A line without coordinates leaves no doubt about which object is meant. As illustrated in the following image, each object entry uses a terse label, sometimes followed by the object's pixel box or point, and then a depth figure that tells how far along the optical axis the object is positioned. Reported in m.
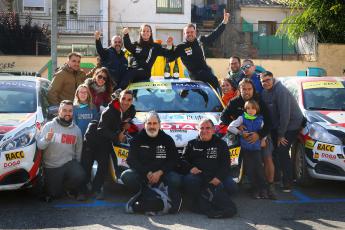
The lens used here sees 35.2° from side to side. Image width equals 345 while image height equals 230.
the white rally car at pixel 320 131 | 7.38
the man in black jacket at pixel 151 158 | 6.62
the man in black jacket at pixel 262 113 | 7.29
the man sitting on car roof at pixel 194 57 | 9.29
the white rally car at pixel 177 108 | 7.02
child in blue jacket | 7.22
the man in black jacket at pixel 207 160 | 6.60
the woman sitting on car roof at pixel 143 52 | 9.02
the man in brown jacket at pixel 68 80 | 8.55
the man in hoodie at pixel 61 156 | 7.02
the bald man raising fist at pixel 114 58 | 9.23
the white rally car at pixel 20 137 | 6.55
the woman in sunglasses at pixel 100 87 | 8.00
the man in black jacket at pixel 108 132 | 7.02
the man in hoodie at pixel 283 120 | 7.75
